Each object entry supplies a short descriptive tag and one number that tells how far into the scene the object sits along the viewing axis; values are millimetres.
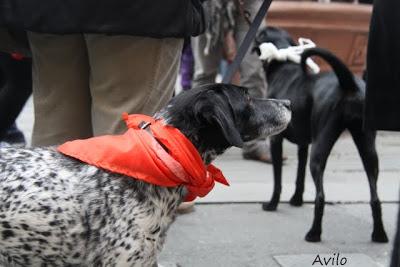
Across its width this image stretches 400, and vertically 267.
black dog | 4066
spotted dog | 2666
